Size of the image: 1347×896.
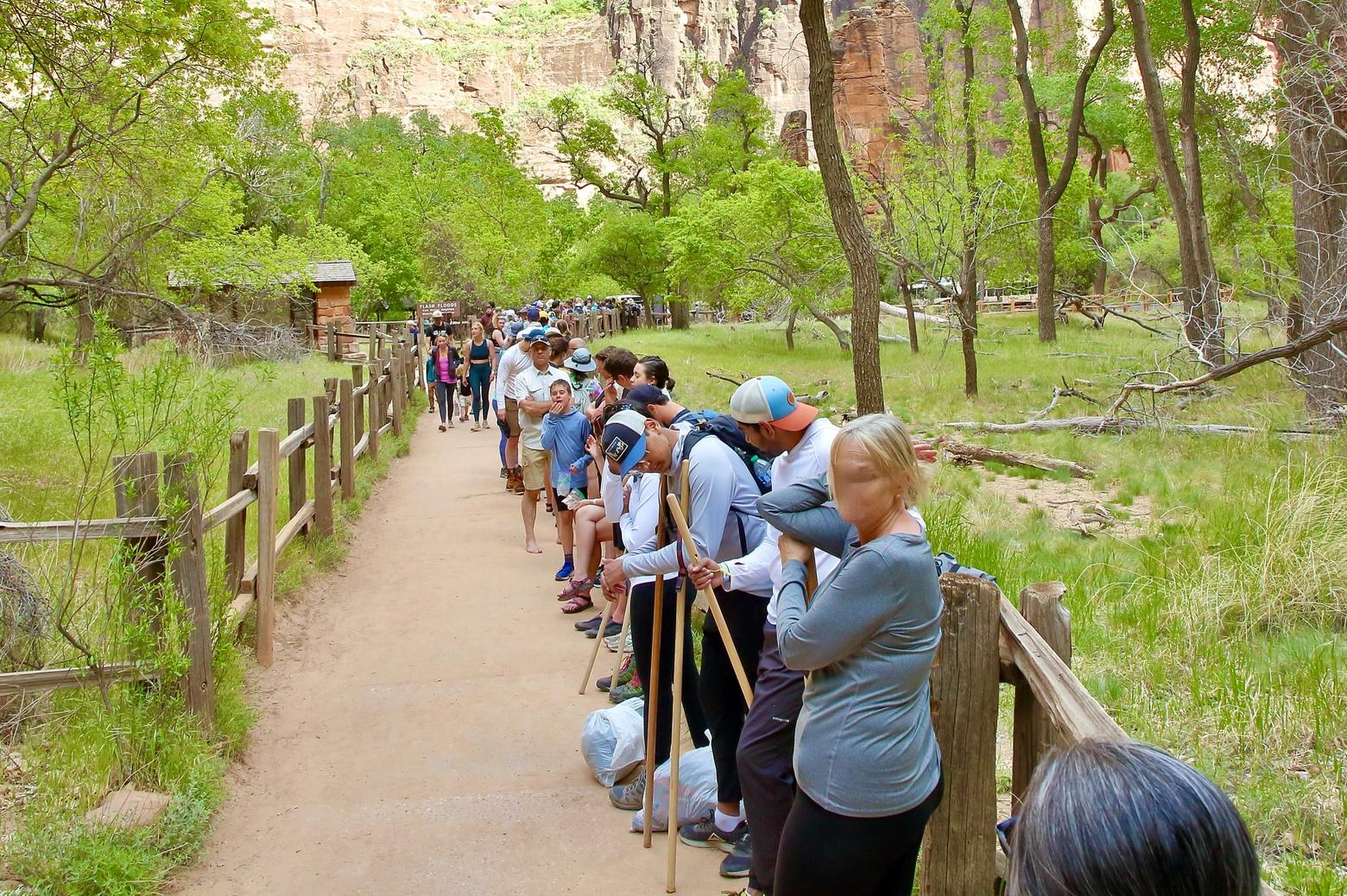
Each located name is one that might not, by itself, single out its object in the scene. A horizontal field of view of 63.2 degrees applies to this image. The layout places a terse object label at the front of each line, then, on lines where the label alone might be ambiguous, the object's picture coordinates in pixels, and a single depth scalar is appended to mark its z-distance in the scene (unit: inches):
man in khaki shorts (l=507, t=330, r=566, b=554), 375.9
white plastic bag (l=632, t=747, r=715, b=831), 181.5
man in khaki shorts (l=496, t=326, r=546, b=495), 395.5
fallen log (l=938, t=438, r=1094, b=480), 439.8
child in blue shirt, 340.5
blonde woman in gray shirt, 101.2
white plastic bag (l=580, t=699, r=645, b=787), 200.1
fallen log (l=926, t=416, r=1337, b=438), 484.1
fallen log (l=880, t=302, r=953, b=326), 1551.4
